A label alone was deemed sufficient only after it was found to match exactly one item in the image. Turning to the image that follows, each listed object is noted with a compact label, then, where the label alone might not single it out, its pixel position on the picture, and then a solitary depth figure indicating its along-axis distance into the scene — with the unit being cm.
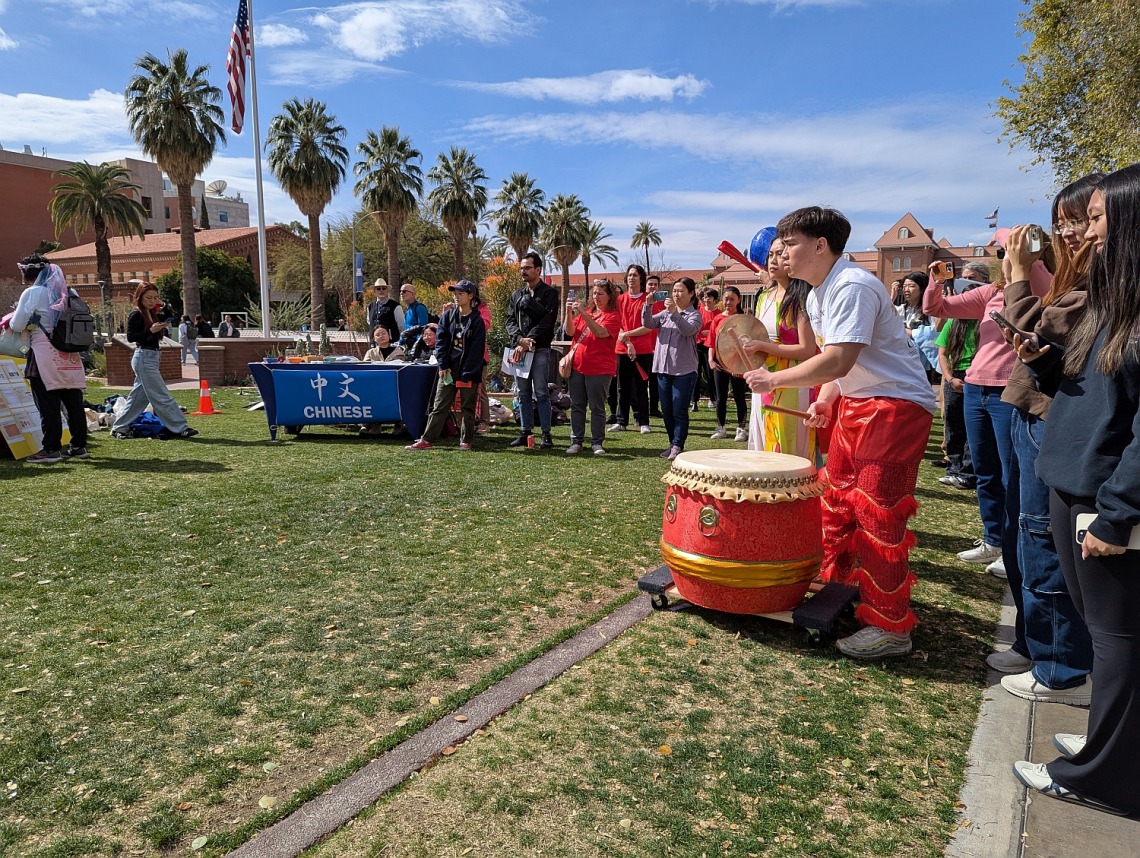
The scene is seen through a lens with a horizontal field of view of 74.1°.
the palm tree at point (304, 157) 3938
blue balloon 520
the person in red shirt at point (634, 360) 1038
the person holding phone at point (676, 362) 853
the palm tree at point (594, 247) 6444
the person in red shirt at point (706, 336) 1060
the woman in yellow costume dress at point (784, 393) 426
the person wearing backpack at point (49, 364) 785
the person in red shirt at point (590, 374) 890
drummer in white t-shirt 328
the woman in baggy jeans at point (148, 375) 940
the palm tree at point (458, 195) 4716
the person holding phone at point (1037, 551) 300
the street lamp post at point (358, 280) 3412
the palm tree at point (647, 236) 7775
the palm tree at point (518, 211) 5338
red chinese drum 350
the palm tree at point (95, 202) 4250
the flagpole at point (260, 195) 2175
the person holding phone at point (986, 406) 433
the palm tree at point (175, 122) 3412
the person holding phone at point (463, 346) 876
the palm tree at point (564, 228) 6041
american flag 2145
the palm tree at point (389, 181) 4278
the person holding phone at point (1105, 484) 219
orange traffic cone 1288
